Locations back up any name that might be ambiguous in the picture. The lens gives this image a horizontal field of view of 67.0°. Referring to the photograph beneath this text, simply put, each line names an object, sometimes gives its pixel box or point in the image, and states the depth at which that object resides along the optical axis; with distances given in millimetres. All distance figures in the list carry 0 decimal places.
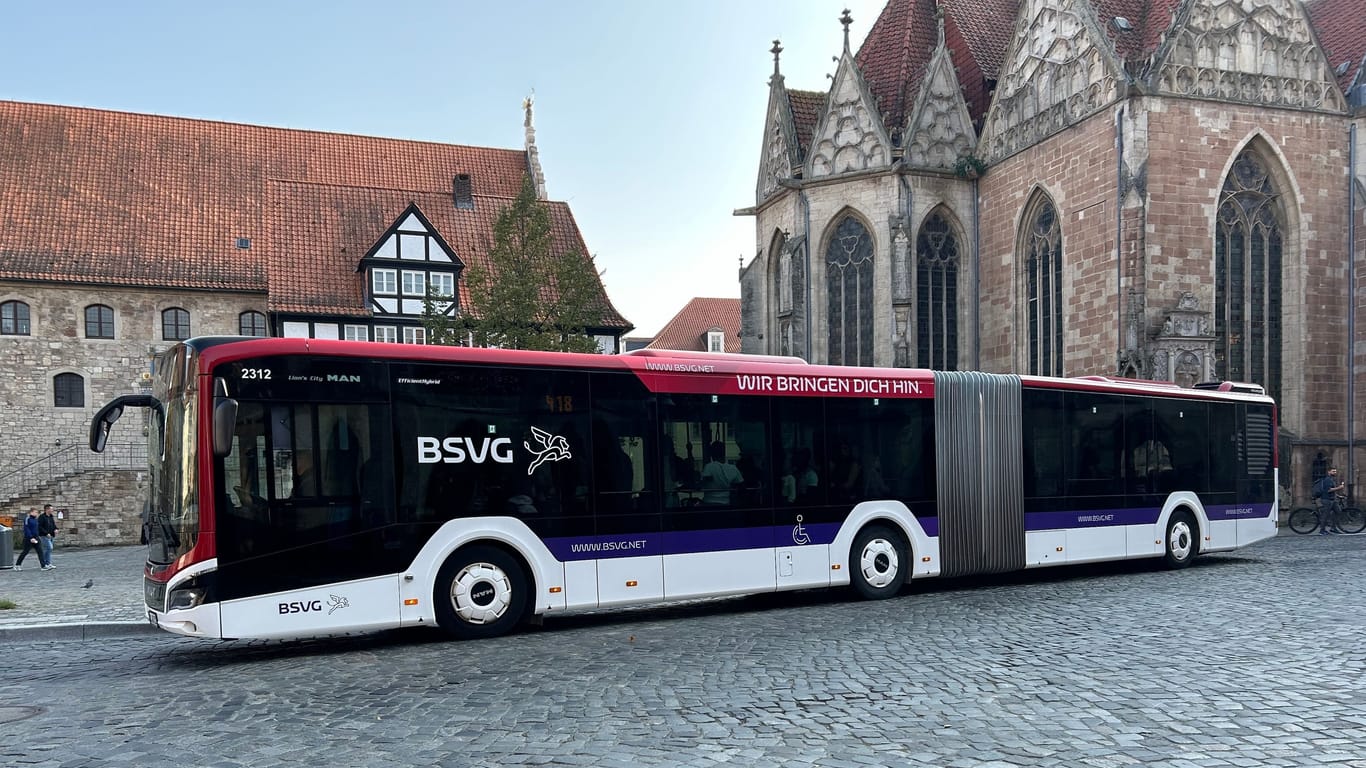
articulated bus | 8406
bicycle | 21125
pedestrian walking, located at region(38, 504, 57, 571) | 21078
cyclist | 21016
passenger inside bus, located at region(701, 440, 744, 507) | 10766
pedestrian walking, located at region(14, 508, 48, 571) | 21406
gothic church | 22344
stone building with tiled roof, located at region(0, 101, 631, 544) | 31797
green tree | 20766
